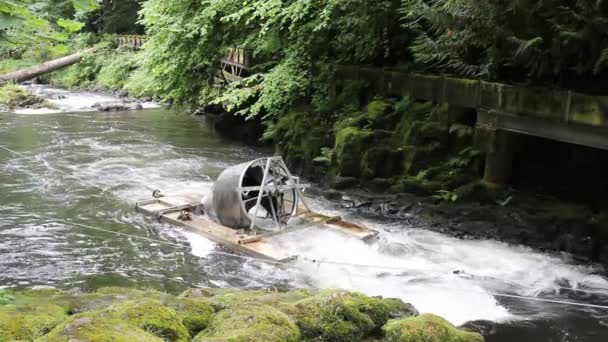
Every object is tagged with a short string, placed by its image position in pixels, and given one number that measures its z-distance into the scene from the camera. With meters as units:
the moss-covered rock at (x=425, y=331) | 4.59
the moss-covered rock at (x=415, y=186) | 12.08
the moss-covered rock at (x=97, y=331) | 3.59
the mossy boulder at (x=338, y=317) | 4.64
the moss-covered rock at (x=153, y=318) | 4.09
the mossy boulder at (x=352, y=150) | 13.38
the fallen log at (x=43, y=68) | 32.94
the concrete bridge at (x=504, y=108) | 9.34
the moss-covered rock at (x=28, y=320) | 4.04
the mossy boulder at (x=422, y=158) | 12.65
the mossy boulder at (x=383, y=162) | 12.97
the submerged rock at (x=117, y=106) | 27.47
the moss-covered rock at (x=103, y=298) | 4.93
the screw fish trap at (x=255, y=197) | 10.33
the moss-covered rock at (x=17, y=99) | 26.56
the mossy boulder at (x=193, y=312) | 4.55
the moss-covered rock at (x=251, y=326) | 4.10
